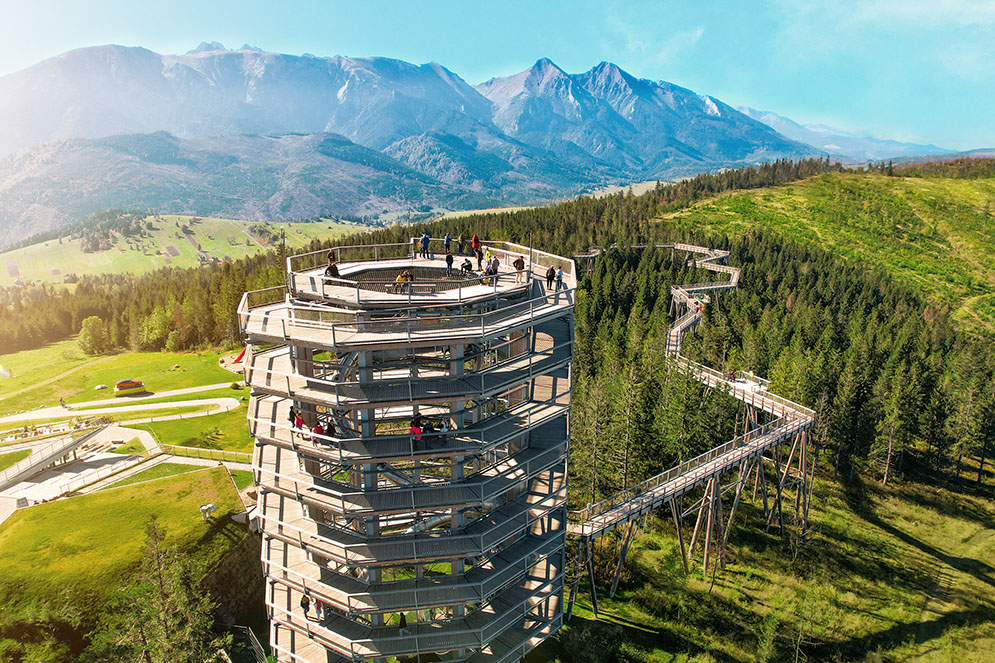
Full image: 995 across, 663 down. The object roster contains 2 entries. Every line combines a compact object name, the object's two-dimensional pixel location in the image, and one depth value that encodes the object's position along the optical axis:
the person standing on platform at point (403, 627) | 26.72
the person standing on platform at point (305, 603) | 28.58
